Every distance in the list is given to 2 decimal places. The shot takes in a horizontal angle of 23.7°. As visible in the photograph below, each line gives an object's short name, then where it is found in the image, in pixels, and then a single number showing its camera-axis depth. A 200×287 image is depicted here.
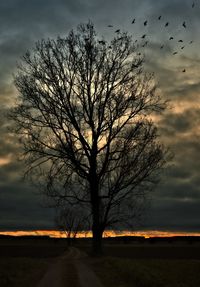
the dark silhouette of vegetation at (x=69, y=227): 159.45
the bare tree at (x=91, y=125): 42.03
